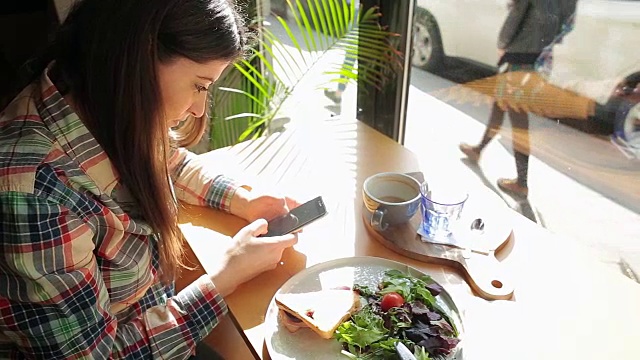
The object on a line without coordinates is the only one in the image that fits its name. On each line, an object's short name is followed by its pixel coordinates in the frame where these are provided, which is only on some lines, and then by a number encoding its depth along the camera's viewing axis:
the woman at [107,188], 0.62
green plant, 1.47
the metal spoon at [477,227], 0.86
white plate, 0.67
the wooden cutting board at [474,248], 0.76
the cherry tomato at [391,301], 0.70
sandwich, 0.68
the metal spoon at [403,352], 0.62
